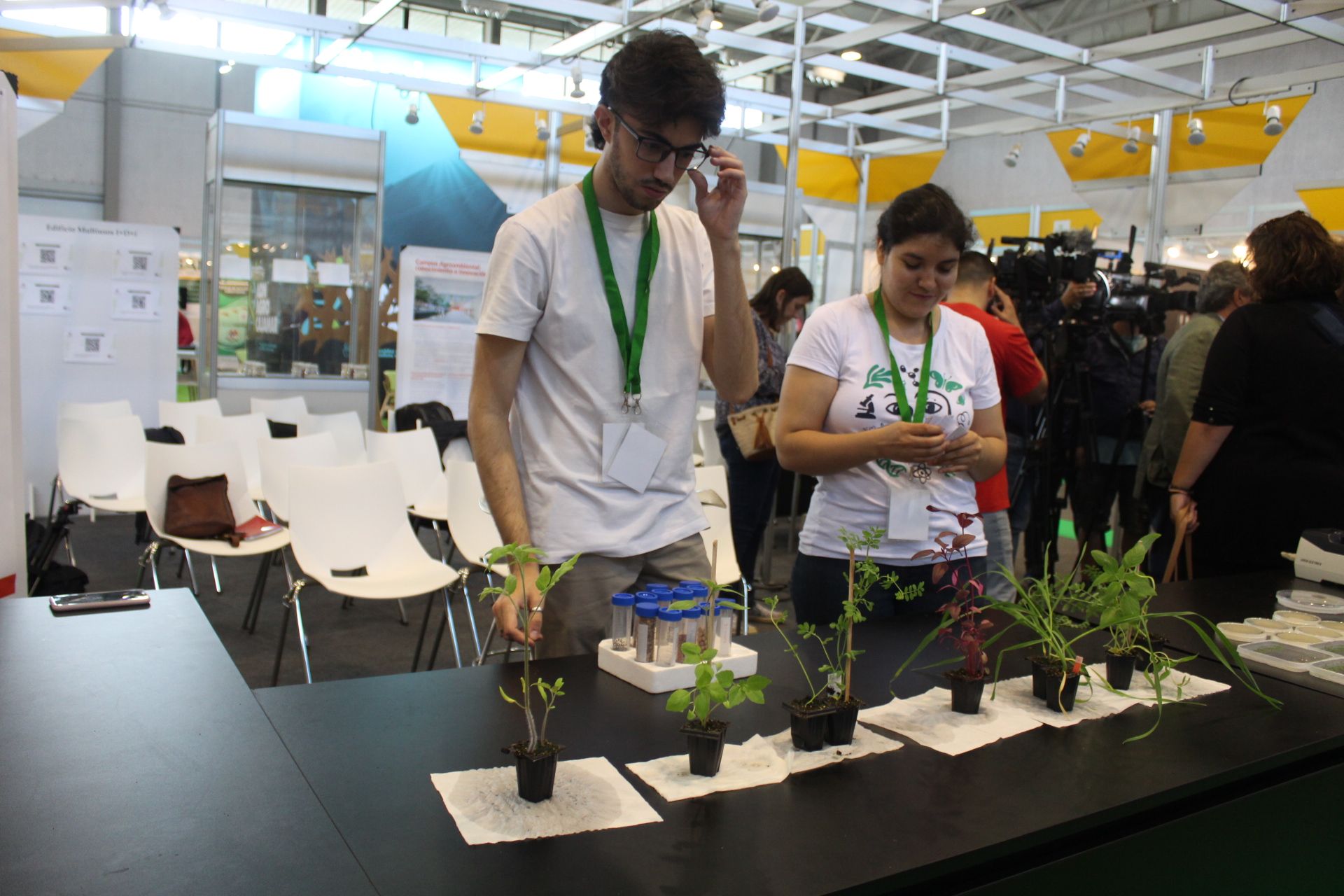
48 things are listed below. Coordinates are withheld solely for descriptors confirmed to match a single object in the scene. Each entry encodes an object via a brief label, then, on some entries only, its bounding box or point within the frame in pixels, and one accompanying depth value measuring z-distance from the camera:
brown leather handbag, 4.03
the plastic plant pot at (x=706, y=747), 1.06
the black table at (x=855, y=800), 0.89
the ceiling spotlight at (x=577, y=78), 6.80
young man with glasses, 1.52
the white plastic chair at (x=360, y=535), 3.52
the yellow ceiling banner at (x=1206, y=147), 6.71
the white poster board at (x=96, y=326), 6.65
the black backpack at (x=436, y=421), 5.71
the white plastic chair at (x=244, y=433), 5.25
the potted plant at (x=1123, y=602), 1.36
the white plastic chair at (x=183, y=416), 5.81
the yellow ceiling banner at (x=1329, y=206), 7.06
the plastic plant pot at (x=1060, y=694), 1.36
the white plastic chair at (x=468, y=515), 3.81
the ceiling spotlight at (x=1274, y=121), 6.26
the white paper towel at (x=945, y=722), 1.23
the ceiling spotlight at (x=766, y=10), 4.90
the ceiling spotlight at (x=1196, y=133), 6.96
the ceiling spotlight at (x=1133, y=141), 7.06
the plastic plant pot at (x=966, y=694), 1.31
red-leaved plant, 1.30
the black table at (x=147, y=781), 0.82
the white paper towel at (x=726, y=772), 1.05
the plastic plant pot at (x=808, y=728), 1.15
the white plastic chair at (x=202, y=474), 4.01
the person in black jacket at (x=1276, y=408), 2.43
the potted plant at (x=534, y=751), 0.98
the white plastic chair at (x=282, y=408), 6.03
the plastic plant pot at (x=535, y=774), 0.98
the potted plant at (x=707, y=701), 1.00
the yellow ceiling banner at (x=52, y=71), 6.20
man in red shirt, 2.95
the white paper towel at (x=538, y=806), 0.94
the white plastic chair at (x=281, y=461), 4.32
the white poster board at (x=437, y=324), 7.05
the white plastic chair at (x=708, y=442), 5.99
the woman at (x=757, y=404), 4.08
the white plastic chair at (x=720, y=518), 3.62
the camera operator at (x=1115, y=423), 4.67
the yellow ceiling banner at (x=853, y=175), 9.52
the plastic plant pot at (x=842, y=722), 1.17
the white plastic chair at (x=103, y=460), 4.88
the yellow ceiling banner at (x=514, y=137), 8.70
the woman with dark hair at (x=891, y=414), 1.97
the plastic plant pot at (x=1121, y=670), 1.46
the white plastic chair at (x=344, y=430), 5.33
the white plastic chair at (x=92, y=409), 5.63
